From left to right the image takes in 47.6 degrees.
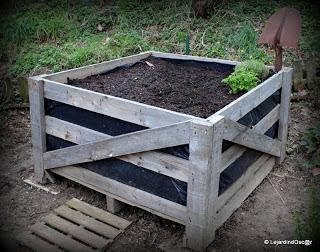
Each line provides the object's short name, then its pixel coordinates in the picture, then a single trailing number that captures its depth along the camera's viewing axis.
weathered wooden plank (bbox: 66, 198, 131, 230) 2.84
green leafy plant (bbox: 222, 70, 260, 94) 3.21
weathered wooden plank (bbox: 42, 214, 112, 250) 2.61
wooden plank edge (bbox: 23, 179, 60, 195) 3.30
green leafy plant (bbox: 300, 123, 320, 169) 3.59
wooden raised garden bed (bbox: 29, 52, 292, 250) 2.38
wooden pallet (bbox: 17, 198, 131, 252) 2.61
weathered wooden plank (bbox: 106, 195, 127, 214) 2.93
